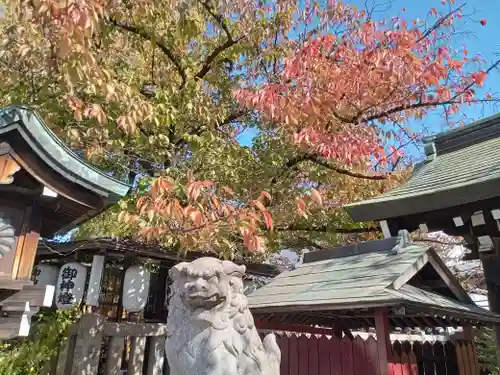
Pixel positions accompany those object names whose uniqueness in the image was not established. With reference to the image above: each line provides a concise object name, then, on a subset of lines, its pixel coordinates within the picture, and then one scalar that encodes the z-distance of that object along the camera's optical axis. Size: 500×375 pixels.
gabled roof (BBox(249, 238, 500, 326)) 3.88
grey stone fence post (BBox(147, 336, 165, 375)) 6.52
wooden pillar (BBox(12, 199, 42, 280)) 3.88
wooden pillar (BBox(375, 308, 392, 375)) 4.02
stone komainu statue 3.53
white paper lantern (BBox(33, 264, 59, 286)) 6.42
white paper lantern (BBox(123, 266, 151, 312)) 6.39
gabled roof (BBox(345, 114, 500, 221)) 4.98
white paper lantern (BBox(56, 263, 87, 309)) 6.20
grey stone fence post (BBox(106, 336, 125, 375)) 6.00
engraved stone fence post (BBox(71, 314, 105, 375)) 5.80
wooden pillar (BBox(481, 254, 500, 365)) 5.20
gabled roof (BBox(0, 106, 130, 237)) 3.77
